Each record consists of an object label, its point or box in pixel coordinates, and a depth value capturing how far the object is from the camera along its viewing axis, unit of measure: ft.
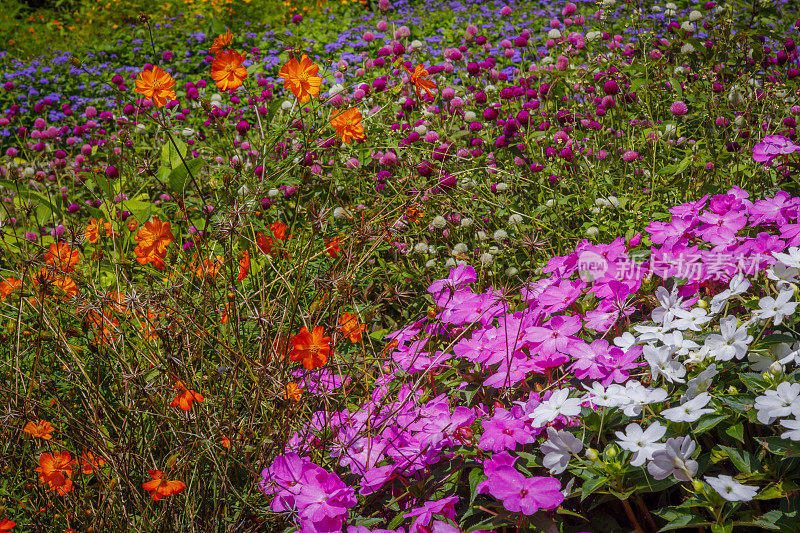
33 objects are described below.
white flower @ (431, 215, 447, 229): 7.00
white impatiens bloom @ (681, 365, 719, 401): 3.65
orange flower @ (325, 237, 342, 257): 5.50
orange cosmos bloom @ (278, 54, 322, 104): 5.04
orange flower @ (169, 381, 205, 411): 4.75
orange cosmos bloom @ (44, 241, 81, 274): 6.11
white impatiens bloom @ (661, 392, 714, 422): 3.40
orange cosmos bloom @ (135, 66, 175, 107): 5.22
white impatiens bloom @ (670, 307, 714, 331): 4.06
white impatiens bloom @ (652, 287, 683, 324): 4.25
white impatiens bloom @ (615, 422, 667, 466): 3.31
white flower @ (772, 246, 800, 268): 4.17
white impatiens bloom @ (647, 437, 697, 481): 3.26
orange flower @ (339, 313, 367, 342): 5.07
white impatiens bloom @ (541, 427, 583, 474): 3.52
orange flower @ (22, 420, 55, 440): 5.00
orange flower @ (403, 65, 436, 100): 5.87
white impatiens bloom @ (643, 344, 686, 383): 3.74
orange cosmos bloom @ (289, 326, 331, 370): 4.31
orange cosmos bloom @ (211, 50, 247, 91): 5.29
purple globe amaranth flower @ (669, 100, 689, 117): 7.48
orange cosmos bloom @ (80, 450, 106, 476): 4.94
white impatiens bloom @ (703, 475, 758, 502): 3.14
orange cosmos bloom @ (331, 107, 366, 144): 5.56
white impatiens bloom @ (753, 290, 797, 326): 3.77
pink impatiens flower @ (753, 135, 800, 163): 5.98
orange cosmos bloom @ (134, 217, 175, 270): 5.85
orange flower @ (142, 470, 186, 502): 4.24
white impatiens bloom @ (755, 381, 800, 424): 3.28
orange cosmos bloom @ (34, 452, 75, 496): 4.78
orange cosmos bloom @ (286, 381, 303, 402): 4.65
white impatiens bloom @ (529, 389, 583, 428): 3.67
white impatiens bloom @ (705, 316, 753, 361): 3.74
